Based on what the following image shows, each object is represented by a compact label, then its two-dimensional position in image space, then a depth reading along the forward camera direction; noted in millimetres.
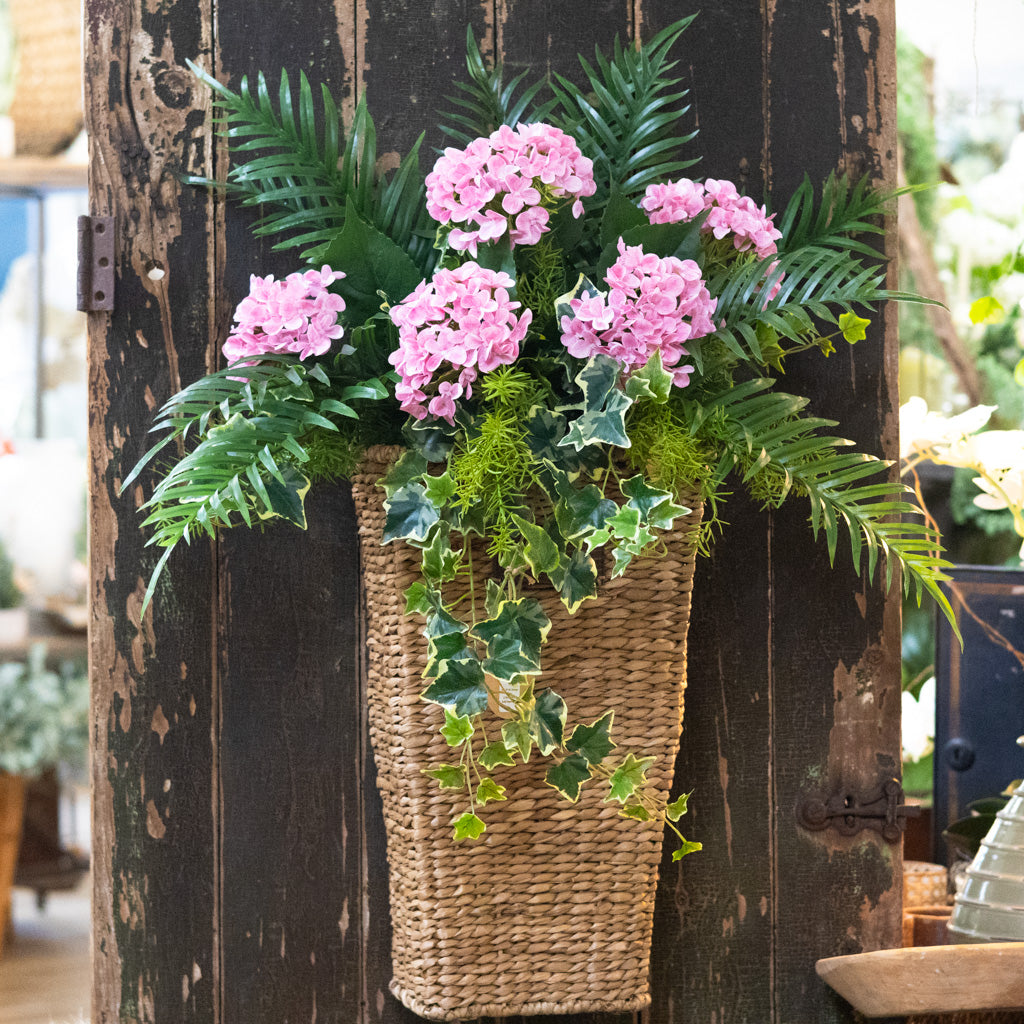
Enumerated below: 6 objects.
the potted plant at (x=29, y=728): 3640
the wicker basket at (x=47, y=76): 3554
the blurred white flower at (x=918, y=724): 3186
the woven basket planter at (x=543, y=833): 2684
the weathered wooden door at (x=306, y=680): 2817
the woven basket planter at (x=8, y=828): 3637
